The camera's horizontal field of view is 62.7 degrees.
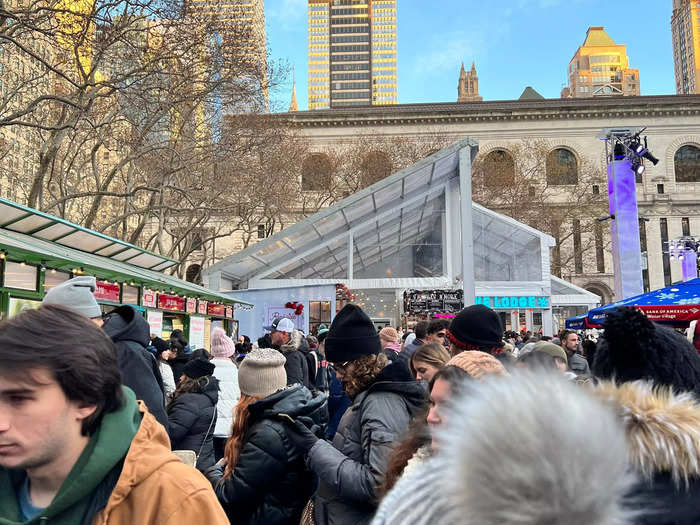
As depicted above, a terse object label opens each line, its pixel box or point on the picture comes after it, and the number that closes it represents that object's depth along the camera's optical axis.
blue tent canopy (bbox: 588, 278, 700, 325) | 9.21
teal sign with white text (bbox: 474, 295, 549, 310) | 20.50
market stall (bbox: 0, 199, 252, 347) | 8.86
